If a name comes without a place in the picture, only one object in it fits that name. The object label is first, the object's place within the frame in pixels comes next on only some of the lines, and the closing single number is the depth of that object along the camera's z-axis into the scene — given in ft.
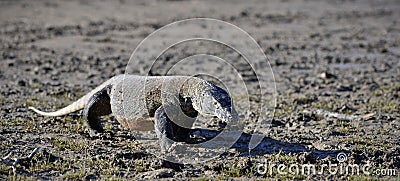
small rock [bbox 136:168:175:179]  45.52
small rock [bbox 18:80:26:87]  85.38
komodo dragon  50.85
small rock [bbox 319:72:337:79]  96.73
